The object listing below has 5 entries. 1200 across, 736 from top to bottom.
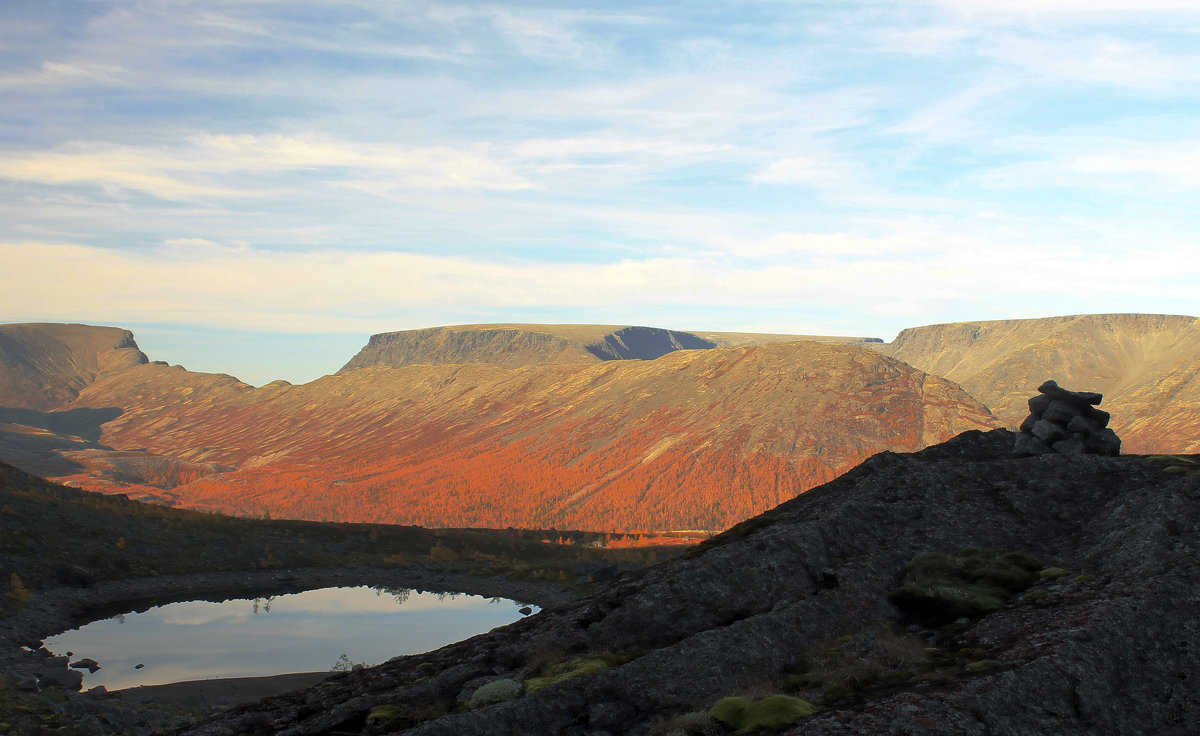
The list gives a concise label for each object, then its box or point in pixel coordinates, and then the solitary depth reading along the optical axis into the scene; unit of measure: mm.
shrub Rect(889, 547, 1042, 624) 19859
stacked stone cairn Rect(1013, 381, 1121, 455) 30906
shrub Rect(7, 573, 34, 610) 50375
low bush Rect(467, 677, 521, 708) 19094
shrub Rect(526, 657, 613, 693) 19188
